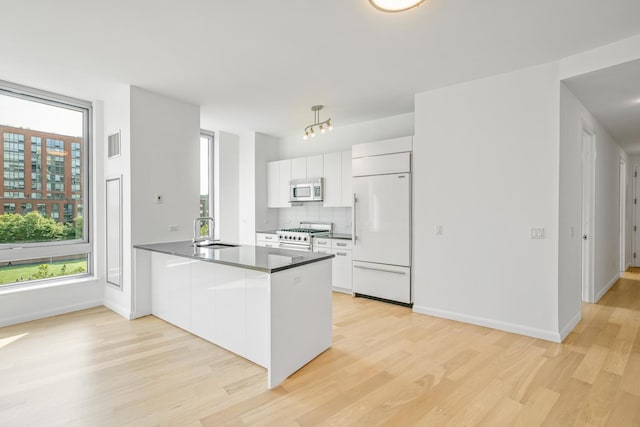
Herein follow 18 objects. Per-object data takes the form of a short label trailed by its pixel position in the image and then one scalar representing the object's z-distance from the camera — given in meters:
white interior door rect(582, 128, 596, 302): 4.17
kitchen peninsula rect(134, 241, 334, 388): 2.38
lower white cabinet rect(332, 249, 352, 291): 4.73
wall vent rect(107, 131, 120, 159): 3.94
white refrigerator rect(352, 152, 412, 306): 4.09
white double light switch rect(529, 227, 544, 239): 3.12
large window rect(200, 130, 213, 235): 5.89
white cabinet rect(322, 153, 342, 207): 5.10
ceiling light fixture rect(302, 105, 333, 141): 4.29
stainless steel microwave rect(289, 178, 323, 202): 5.32
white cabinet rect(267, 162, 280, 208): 5.99
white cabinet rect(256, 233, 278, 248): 5.59
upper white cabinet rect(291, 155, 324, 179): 5.35
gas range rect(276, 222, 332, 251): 5.11
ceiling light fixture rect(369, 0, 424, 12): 1.99
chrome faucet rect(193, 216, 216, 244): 3.65
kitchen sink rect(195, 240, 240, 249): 3.62
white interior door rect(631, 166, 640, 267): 6.76
